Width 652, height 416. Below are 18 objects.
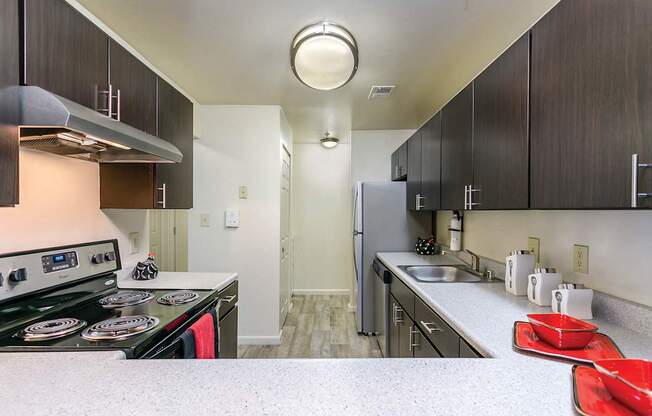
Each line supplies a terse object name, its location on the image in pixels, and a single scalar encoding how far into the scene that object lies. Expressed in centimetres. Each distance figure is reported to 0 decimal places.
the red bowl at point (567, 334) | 101
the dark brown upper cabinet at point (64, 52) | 108
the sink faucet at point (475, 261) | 241
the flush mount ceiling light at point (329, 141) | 462
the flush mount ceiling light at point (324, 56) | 184
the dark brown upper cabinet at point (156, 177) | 187
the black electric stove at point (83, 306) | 111
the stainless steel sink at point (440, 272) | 251
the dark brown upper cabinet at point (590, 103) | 85
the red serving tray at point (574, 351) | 97
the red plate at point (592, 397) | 69
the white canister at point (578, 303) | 131
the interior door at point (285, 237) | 368
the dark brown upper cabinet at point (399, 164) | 340
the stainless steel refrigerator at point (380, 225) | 346
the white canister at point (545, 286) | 150
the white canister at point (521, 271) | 170
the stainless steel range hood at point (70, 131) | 100
